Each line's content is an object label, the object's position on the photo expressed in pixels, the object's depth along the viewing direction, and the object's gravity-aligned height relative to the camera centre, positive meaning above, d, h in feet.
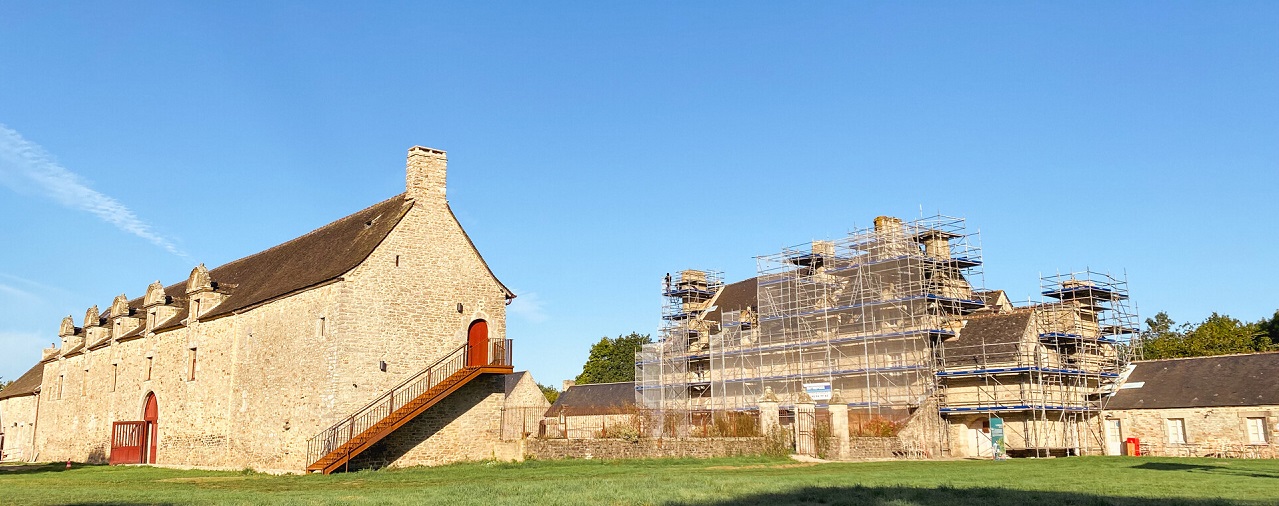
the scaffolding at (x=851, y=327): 115.03 +12.49
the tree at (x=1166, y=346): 158.99 +12.37
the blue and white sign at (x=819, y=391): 117.50 +3.99
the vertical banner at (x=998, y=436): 102.68 -1.58
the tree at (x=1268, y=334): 163.94 +14.50
